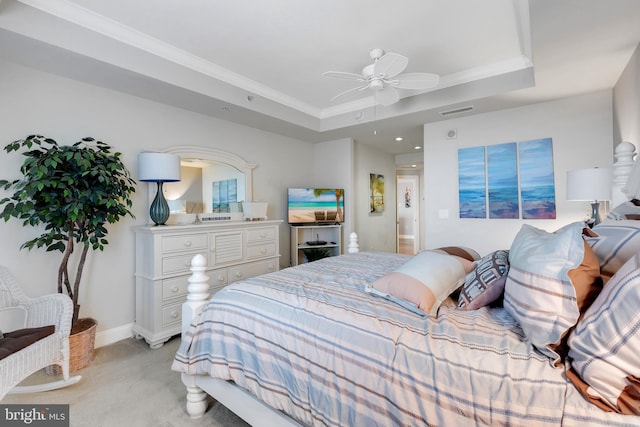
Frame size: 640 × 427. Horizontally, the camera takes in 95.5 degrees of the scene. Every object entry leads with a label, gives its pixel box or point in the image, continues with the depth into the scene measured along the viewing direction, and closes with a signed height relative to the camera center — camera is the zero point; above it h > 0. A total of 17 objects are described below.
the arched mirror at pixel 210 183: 3.37 +0.44
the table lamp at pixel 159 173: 2.82 +0.45
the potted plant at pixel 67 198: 2.15 +0.18
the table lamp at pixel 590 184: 2.30 +0.22
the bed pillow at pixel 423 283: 1.33 -0.34
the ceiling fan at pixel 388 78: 2.27 +1.16
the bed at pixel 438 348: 0.83 -0.49
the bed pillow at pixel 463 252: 1.97 -0.27
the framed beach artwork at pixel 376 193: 5.69 +0.44
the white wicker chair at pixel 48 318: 1.89 -0.68
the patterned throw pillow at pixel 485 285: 1.33 -0.34
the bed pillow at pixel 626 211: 1.52 -0.01
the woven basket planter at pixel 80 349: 2.26 -1.03
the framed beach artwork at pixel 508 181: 3.35 +0.39
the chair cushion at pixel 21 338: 1.64 -0.72
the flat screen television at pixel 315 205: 4.56 +0.17
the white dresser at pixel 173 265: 2.73 -0.48
